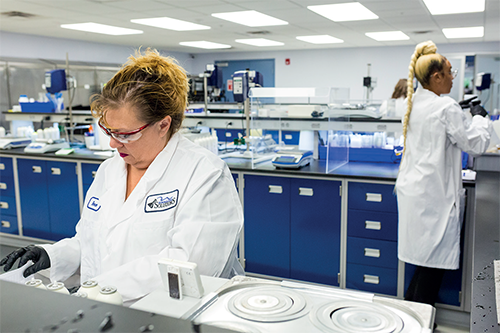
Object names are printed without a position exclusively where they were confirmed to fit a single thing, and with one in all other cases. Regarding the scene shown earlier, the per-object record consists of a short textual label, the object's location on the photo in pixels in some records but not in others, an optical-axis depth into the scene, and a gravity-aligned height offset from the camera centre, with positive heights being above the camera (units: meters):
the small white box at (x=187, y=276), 0.88 -0.35
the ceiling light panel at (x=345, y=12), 5.90 +1.36
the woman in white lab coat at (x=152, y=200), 1.25 -0.29
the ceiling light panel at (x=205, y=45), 10.23 +1.50
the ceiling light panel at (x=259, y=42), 9.57 +1.47
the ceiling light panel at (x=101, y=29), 7.56 +1.44
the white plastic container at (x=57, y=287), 0.80 -0.34
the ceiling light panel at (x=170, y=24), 7.04 +1.42
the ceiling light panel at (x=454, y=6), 5.67 +1.34
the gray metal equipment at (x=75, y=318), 0.52 -0.27
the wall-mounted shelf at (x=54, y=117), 5.56 -0.13
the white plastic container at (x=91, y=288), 0.85 -0.36
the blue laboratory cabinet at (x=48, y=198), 3.90 -0.84
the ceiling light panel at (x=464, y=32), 7.90 +1.38
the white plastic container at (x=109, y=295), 0.85 -0.37
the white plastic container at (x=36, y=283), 0.79 -0.33
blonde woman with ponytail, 2.41 -0.37
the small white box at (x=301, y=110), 3.38 -0.04
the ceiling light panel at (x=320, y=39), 9.13 +1.45
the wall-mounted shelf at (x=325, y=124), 3.38 -0.15
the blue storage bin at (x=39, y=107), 5.70 +0.01
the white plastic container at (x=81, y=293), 0.83 -0.37
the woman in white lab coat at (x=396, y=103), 4.79 +0.02
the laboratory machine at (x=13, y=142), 4.24 -0.35
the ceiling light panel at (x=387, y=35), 8.48 +1.42
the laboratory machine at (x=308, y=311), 0.77 -0.39
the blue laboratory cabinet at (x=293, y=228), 3.04 -0.89
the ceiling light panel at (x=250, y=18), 6.49 +1.39
